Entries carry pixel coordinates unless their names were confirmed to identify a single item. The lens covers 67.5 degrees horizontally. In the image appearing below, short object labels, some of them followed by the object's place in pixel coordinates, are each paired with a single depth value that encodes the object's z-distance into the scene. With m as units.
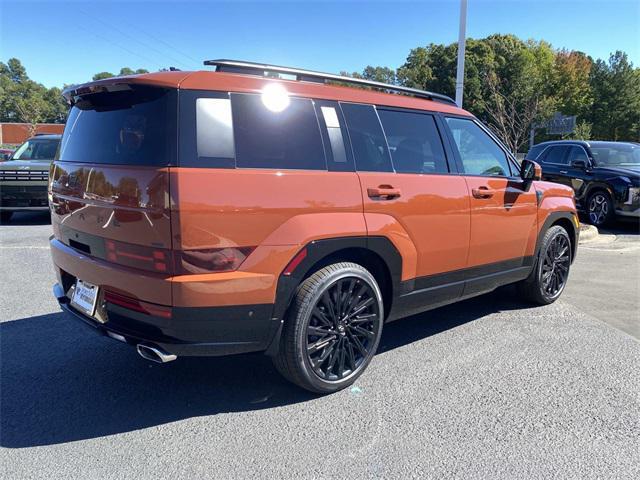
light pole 10.15
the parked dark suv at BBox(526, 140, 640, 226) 9.45
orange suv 2.53
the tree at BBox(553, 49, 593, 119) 38.69
